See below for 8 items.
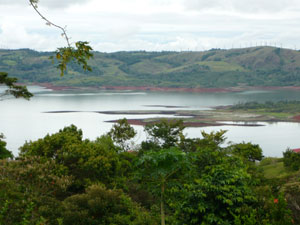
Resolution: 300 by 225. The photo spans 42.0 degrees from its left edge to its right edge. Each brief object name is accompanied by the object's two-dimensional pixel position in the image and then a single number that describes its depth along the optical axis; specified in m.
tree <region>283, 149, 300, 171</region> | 38.53
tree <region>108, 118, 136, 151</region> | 56.34
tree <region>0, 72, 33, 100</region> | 30.14
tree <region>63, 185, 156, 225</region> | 17.14
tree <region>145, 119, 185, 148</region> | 53.88
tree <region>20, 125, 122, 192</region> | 25.67
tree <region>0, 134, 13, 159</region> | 37.23
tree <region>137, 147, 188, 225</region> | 12.72
